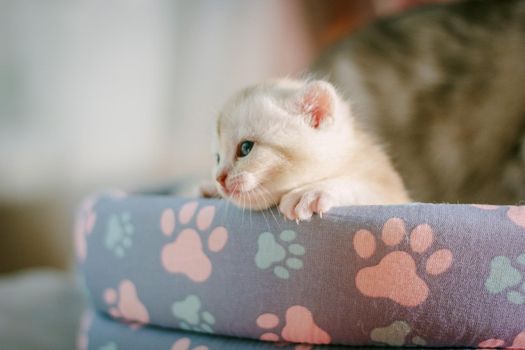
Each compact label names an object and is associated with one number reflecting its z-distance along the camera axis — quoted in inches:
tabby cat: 21.2
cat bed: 14.7
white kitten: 16.1
